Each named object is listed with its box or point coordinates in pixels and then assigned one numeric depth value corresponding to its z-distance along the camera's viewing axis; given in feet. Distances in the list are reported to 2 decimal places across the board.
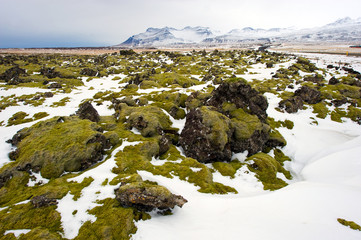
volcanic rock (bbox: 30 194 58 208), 32.48
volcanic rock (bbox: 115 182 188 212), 32.24
